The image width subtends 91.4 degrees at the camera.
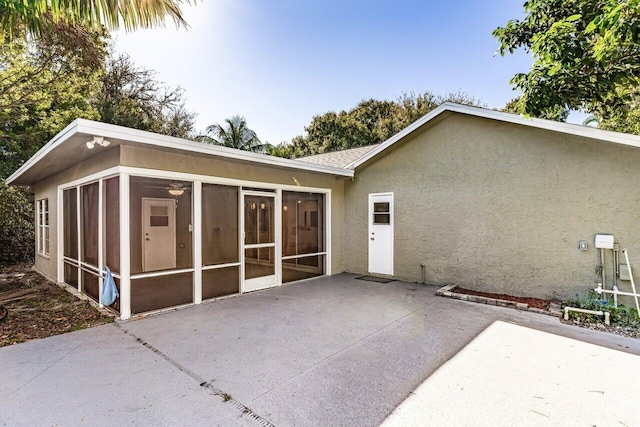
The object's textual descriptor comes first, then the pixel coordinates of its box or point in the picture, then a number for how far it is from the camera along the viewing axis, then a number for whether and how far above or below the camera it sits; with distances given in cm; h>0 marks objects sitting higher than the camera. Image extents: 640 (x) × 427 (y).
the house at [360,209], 505 +10
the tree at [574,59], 449 +232
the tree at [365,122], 2344 +752
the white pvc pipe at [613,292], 474 -125
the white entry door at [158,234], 516 -31
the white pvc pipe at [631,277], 472 -105
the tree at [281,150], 2439 +531
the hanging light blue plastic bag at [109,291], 495 -119
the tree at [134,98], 1490 +614
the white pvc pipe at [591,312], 455 -150
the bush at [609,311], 454 -154
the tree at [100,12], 404 +288
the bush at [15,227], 1135 -37
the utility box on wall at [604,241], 507 -48
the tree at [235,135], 2278 +596
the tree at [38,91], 1002 +433
